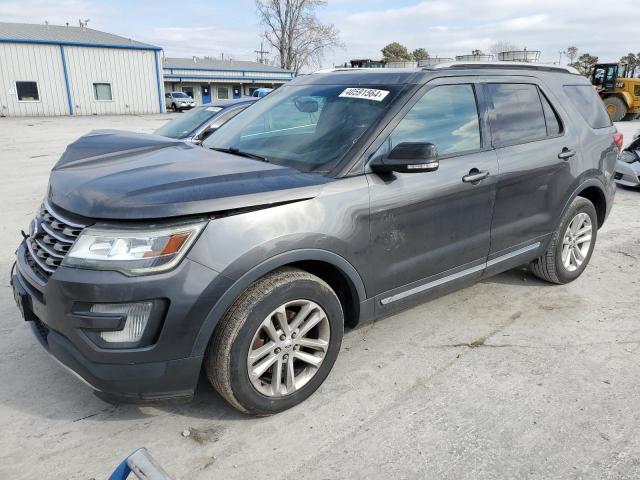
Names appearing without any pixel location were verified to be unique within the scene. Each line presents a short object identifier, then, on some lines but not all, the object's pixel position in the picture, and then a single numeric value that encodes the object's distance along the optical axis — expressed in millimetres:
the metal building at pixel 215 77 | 48375
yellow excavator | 25391
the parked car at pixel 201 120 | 7591
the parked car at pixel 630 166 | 9216
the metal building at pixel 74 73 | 32062
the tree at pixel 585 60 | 65812
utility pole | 78656
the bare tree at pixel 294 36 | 58125
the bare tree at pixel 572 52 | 71312
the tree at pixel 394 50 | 71500
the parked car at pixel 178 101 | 40562
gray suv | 2307
